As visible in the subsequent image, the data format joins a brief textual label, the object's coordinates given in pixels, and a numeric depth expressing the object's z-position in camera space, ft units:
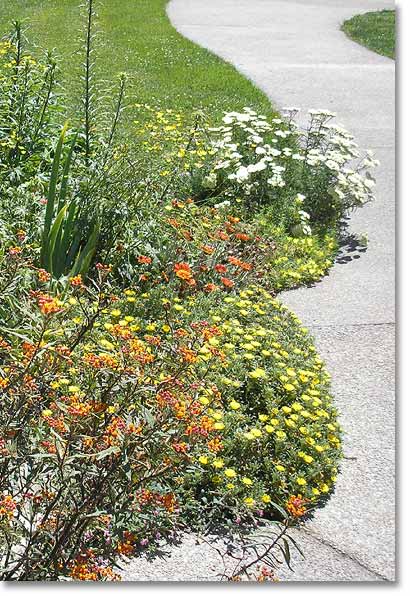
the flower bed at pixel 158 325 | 7.72
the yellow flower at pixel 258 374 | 11.17
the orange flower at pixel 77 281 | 8.52
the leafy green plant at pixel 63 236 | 12.93
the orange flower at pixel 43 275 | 8.39
